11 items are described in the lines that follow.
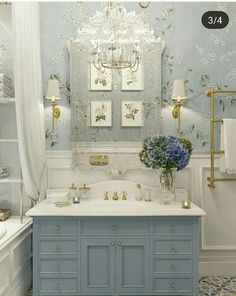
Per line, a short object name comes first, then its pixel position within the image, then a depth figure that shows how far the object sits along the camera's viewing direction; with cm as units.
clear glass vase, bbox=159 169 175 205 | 310
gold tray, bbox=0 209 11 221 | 322
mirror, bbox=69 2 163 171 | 341
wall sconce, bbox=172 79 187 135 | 333
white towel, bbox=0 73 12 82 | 309
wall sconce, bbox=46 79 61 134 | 332
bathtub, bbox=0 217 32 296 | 262
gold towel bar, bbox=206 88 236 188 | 336
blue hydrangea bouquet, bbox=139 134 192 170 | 300
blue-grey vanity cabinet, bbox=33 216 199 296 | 286
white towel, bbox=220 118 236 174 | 326
